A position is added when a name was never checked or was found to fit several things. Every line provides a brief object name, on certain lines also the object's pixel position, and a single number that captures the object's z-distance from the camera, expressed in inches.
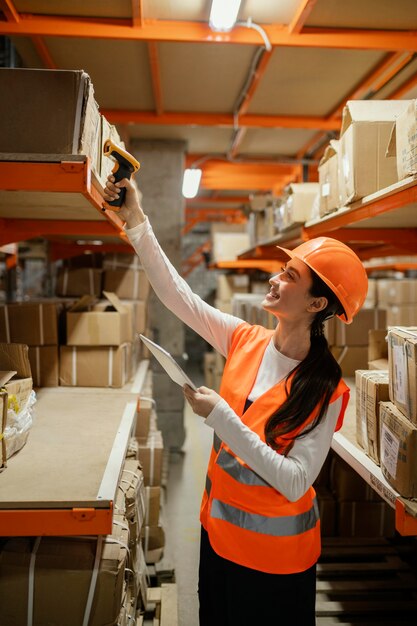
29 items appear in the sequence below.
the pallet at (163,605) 106.9
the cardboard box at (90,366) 135.5
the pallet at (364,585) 119.3
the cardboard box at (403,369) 74.9
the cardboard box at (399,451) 73.2
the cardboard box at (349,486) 142.8
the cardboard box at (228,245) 333.7
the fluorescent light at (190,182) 231.3
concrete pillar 263.6
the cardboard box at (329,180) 123.8
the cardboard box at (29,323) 128.3
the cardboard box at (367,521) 146.9
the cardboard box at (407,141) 81.2
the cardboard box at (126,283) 180.4
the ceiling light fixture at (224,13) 117.3
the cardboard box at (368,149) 104.7
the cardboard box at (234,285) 325.1
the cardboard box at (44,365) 132.6
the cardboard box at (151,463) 145.9
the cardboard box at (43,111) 81.0
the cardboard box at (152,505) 143.0
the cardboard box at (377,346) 127.9
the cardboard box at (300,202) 160.2
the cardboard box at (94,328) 133.0
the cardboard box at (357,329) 159.6
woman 68.5
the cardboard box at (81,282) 176.9
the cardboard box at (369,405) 89.0
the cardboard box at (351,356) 161.0
